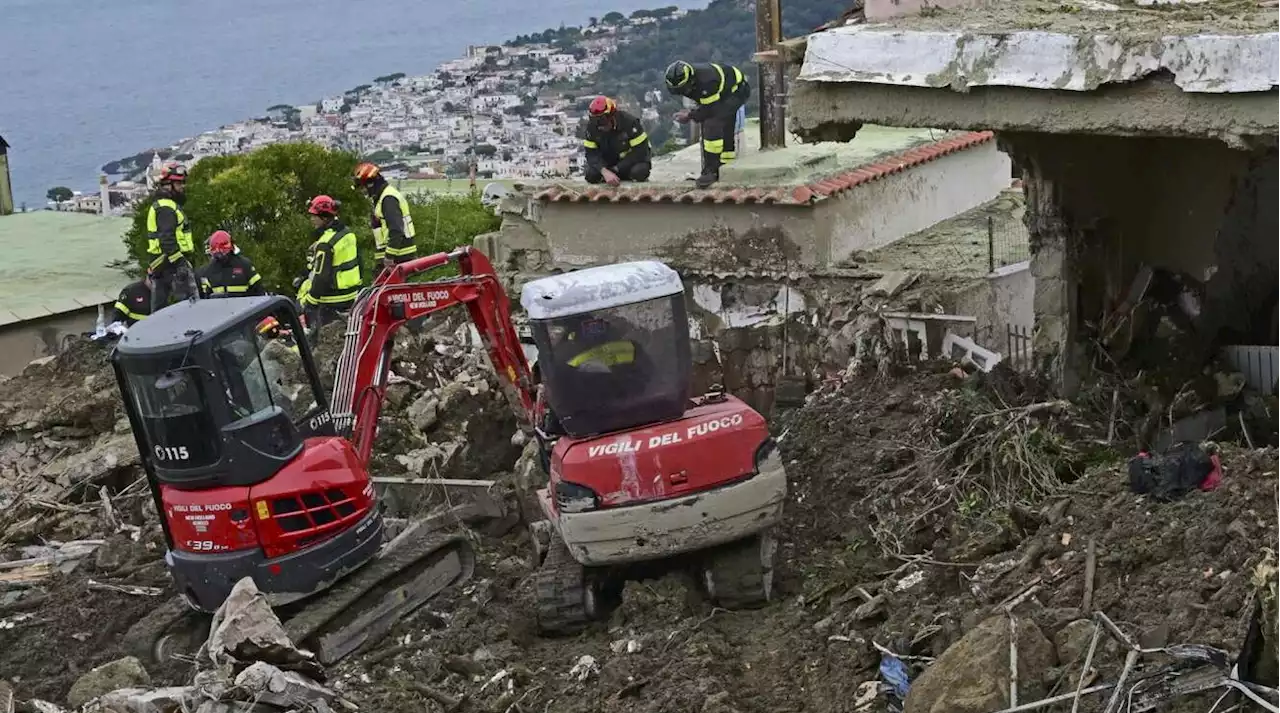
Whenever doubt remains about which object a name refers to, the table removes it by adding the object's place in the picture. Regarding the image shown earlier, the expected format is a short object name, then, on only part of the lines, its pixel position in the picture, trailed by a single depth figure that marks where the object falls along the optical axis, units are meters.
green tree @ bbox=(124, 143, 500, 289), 26.52
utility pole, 18.17
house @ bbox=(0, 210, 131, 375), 25.91
